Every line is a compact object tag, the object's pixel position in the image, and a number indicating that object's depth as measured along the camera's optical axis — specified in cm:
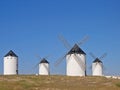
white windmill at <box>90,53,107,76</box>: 11062
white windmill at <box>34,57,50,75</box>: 11559
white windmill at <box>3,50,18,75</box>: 9681
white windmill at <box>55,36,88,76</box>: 8700
